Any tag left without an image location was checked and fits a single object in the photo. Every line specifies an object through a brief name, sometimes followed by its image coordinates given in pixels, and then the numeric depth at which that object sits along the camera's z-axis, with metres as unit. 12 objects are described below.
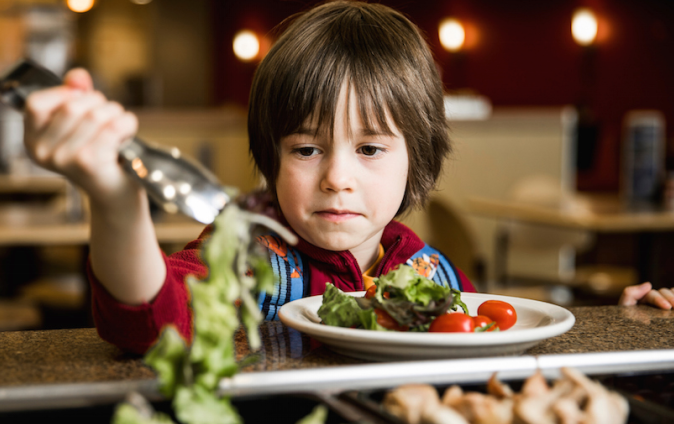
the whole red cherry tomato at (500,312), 0.86
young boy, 1.08
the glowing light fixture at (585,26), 8.97
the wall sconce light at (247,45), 10.88
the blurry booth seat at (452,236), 3.99
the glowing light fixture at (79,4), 7.41
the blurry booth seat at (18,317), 2.79
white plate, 0.69
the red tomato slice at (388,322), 0.78
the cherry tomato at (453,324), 0.74
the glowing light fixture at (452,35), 9.82
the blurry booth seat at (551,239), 4.15
